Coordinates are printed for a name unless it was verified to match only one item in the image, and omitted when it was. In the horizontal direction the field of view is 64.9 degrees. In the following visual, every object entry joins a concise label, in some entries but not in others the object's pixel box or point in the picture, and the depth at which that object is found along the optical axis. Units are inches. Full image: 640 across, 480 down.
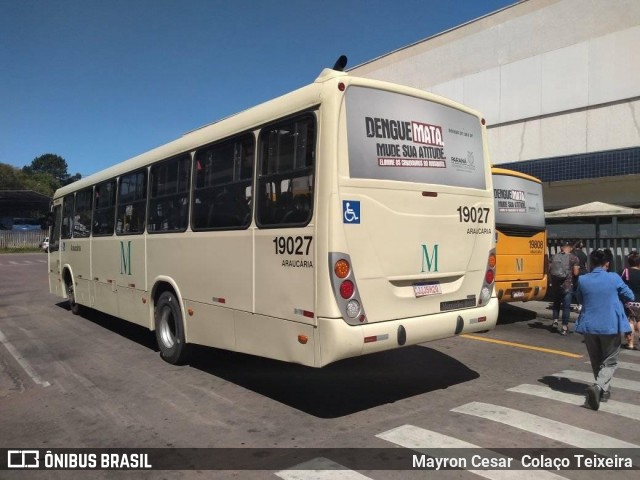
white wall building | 669.3
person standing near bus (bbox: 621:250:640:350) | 343.9
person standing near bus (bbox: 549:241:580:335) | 385.7
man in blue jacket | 210.2
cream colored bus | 187.2
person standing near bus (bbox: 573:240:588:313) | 471.8
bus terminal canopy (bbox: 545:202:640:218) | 522.8
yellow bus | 406.0
